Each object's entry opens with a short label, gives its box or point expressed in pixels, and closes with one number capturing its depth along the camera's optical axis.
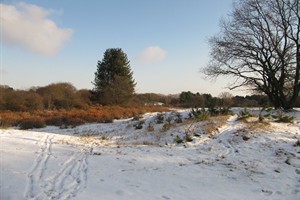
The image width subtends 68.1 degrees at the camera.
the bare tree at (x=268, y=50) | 13.99
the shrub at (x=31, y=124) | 14.06
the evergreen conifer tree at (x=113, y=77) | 26.93
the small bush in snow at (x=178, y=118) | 11.49
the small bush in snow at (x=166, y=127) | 10.15
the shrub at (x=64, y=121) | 15.01
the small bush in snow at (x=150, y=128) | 10.83
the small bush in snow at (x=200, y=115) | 10.37
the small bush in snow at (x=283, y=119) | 10.77
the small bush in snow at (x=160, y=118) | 12.14
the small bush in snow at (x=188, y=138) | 8.37
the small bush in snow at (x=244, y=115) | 10.65
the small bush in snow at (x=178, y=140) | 8.33
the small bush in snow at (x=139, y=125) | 11.92
